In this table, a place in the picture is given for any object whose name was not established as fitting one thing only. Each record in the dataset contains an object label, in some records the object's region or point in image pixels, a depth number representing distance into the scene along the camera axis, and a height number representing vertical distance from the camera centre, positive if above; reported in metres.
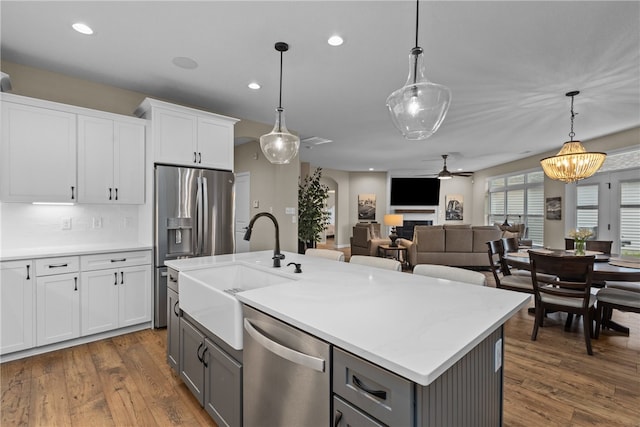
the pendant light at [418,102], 1.67 +0.60
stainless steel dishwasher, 1.05 -0.65
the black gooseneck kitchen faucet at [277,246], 2.07 -0.28
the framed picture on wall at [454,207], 10.70 +0.09
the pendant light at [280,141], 2.56 +0.57
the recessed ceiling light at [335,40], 2.43 +1.36
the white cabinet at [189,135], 3.27 +0.82
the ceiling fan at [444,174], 7.44 +0.87
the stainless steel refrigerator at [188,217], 3.24 -0.12
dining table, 2.64 -0.53
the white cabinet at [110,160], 3.00 +0.47
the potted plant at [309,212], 6.20 -0.09
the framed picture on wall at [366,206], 10.62 +0.07
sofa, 6.39 -0.74
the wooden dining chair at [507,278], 3.41 -0.81
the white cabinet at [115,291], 2.90 -0.86
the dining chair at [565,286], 2.70 -0.73
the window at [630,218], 4.91 -0.10
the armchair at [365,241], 7.61 -0.83
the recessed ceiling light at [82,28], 2.27 +1.34
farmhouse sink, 1.43 -0.52
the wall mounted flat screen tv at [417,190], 10.41 +0.66
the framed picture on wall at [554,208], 6.52 +0.06
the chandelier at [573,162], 3.60 +0.59
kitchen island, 0.86 -0.42
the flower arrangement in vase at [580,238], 3.37 -0.30
